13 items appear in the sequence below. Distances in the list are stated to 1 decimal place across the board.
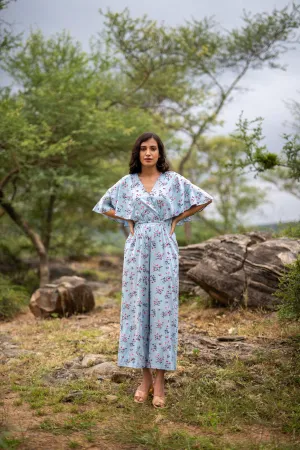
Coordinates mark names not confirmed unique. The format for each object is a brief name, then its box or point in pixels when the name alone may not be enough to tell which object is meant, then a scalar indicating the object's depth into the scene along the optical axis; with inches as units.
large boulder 259.0
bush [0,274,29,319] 334.6
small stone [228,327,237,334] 236.4
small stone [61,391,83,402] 164.4
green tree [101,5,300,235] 491.8
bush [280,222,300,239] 290.1
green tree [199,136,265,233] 771.4
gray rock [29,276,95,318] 320.5
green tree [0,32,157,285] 415.8
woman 162.7
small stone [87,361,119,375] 190.4
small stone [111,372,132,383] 182.2
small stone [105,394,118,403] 163.2
